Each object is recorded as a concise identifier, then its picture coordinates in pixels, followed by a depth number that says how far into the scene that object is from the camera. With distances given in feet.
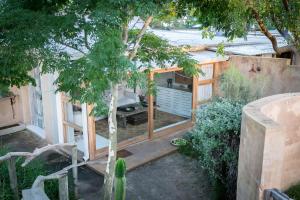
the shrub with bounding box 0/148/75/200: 22.17
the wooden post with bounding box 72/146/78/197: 25.19
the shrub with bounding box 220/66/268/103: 34.77
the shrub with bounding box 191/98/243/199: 24.34
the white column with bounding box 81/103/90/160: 32.22
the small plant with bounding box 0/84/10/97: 21.04
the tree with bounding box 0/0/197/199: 16.47
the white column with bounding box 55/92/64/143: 36.07
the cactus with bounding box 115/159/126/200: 19.06
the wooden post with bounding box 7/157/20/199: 21.63
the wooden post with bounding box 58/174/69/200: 17.46
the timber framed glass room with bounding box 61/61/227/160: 32.63
